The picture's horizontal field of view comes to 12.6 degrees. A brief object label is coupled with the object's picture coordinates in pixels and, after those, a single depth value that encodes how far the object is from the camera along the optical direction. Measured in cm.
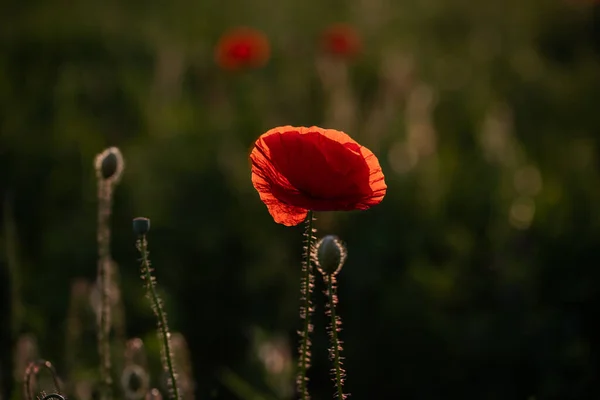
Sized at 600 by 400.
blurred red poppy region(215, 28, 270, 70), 276
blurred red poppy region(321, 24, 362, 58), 289
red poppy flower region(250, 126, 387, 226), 135
